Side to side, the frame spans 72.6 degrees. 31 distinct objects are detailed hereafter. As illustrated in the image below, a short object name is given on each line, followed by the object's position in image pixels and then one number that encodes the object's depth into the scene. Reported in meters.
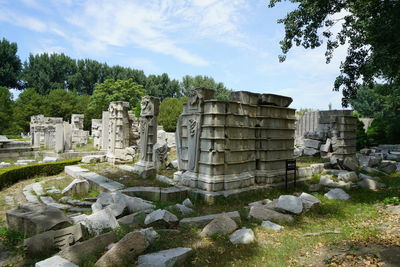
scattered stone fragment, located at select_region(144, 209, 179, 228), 5.42
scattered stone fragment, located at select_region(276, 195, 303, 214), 6.40
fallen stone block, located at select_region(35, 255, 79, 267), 3.59
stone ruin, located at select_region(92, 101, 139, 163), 14.60
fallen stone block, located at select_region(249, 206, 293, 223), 6.09
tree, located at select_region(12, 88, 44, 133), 35.91
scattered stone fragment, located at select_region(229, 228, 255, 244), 4.82
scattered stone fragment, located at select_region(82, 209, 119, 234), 4.94
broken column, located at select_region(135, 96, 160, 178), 11.66
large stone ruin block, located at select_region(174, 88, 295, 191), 7.88
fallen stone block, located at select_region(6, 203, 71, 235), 4.76
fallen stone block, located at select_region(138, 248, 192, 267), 3.76
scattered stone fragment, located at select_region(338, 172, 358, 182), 10.42
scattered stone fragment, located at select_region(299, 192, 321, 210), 6.77
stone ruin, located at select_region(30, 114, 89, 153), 17.19
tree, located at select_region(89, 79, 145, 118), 40.69
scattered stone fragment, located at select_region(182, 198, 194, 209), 7.12
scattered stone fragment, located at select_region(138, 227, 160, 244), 4.59
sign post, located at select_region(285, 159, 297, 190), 9.10
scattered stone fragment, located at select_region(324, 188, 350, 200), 8.14
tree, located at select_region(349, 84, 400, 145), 20.28
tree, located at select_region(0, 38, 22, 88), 45.00
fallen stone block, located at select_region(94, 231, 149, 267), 3.83
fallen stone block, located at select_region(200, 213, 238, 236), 5.14
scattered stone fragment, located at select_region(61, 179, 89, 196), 8.77
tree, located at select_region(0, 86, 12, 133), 28.64
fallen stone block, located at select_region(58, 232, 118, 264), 3.90
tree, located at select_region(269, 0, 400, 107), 7.96
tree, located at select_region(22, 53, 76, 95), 47.00
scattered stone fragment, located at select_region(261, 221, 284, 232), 5.61
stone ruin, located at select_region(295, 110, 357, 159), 14.13
